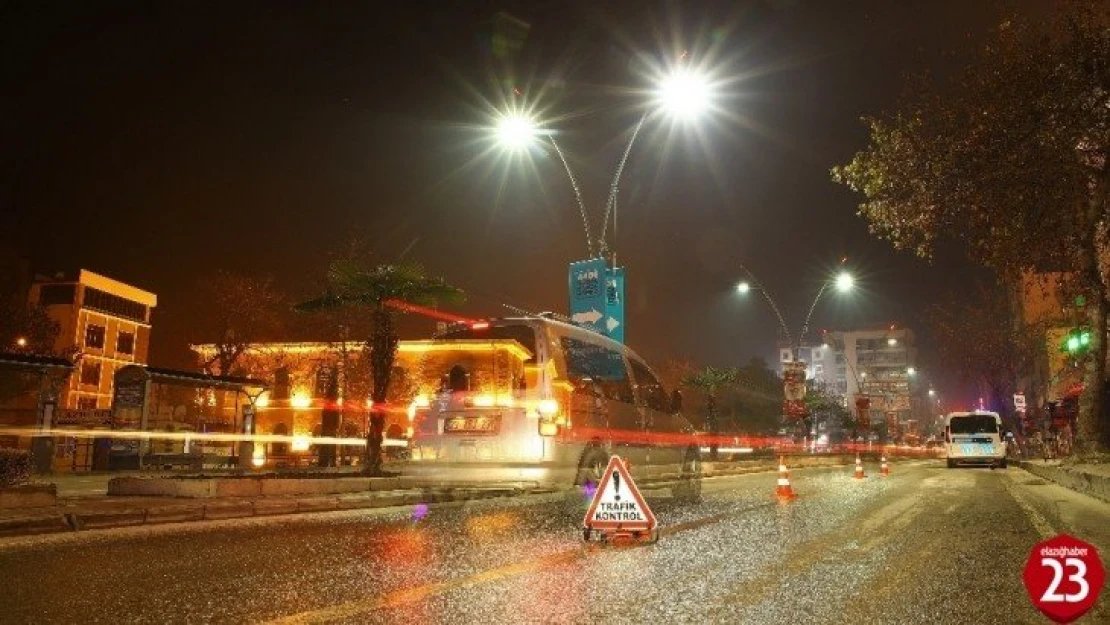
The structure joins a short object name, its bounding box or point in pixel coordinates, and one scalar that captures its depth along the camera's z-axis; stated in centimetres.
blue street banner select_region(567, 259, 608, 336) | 2198
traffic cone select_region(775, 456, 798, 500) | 1372
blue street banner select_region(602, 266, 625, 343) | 2170
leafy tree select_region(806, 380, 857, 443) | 6233
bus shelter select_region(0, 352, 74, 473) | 1427
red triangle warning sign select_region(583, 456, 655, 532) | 786
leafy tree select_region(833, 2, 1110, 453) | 1324
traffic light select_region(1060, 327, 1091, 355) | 2443
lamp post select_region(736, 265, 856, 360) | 3394
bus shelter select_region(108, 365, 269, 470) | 1798
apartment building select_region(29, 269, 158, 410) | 6819
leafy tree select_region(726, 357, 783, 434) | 7719
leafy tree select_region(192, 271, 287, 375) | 4244
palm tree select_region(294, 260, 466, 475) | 1540
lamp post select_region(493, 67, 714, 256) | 1875
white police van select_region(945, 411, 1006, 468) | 3275
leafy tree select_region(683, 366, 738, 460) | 3988
